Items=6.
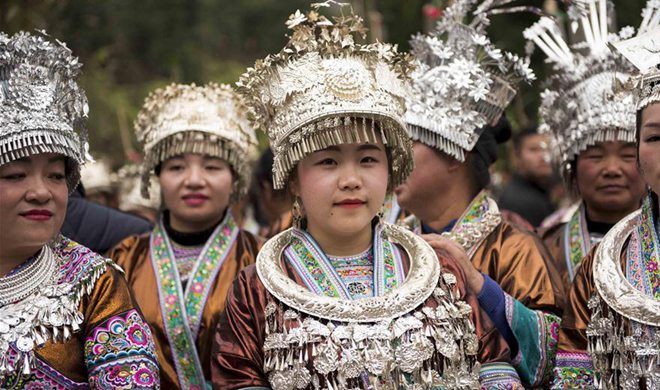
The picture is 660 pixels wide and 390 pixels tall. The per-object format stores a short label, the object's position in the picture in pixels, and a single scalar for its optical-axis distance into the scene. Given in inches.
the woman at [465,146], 170.4
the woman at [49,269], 129.5
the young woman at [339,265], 129.0
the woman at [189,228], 181.9
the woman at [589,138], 189.8
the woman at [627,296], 130.2
